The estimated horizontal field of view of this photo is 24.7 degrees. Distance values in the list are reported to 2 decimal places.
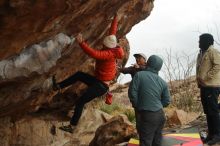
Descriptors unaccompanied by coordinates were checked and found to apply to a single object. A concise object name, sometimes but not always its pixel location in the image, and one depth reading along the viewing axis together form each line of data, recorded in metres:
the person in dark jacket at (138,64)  10.30
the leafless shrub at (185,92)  19.08
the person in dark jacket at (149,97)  9.05
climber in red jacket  9.81
